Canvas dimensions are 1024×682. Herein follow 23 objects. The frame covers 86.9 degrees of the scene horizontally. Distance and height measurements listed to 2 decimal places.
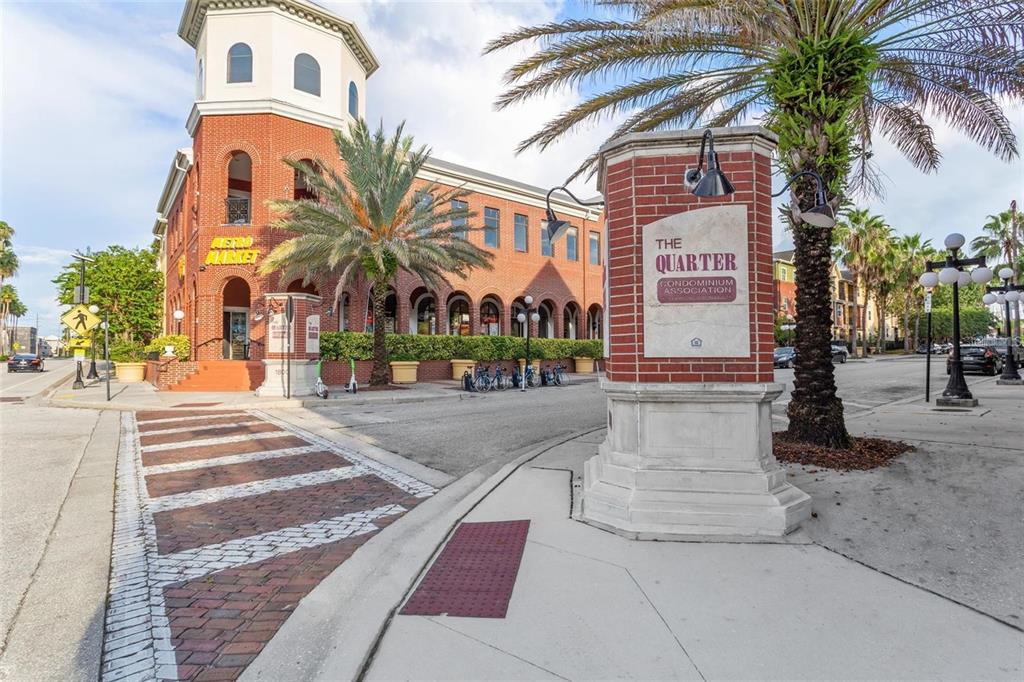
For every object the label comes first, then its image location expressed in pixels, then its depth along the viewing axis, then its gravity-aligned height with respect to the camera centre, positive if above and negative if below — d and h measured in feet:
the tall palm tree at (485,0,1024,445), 22.07 +13.01
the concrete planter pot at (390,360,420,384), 75.46 -4.10
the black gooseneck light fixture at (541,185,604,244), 21.99 +4.77
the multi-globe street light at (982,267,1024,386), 61.05 +4.53
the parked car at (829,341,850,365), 127.13 -3.56
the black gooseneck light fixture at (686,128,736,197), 13.56 +3.99
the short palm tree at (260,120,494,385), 63.26 +14.33
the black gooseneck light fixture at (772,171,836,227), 16.65 +3.91
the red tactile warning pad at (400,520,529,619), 10.41 -5.11
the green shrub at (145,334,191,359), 71.61 +0.13
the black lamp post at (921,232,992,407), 40.52 +2.44
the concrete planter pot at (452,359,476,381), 85.30 -3.91
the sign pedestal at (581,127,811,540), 14.30 -0.32
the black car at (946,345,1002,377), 75.87 -3.24
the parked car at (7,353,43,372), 130.21 -4.13
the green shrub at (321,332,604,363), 73.26 -0.86
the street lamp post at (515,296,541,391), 70.85 +3.86
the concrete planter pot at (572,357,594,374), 109.42 -4.82
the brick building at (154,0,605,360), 73.67 +28.42
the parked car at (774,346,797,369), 110.39 -3.78
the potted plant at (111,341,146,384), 91.20 -3.01
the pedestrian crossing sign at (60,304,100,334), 56.60 +2.78
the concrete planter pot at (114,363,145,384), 90.94 -4.56
